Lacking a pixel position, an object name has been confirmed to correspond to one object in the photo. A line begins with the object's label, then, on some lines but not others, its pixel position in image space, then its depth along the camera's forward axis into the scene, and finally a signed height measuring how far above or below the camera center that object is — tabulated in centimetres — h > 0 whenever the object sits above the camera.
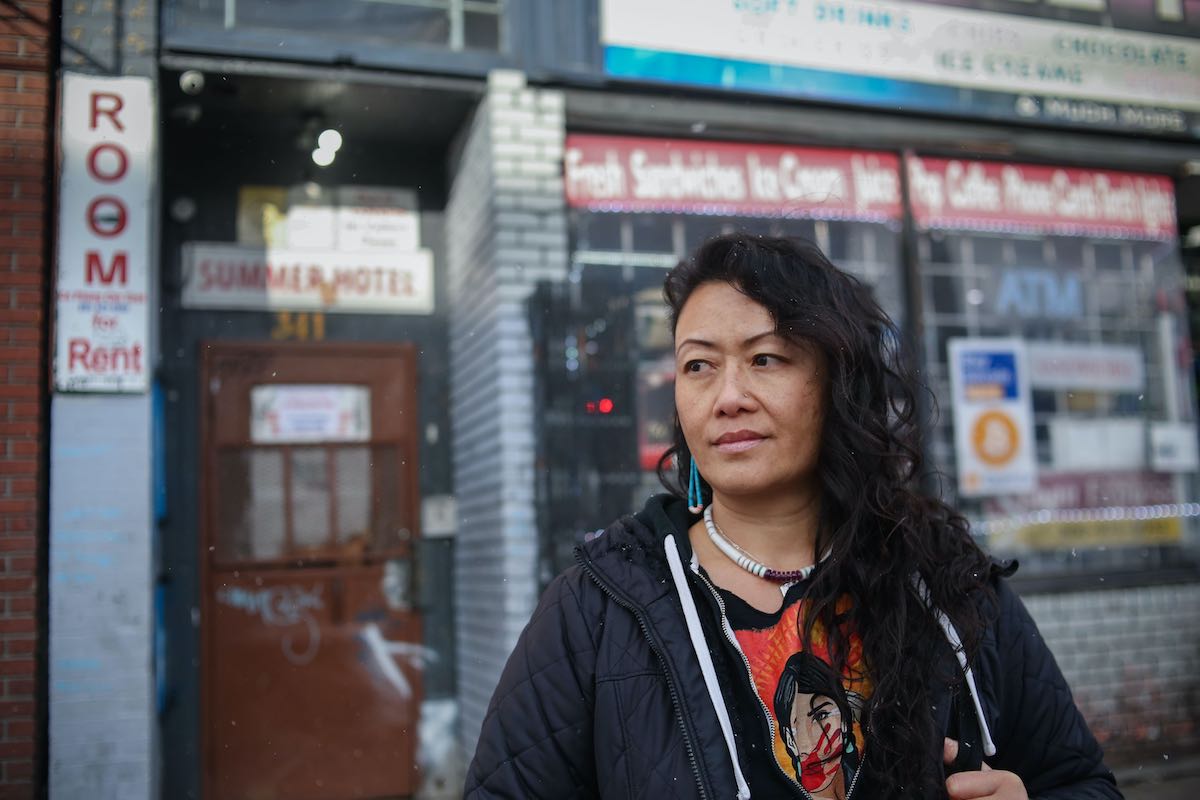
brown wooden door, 504 -38
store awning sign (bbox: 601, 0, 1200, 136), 523 +256
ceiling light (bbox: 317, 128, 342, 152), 527 +206
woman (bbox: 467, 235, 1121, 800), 163 -23
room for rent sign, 418 +126
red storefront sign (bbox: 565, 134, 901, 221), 529 +182
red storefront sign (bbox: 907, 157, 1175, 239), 587 +181
